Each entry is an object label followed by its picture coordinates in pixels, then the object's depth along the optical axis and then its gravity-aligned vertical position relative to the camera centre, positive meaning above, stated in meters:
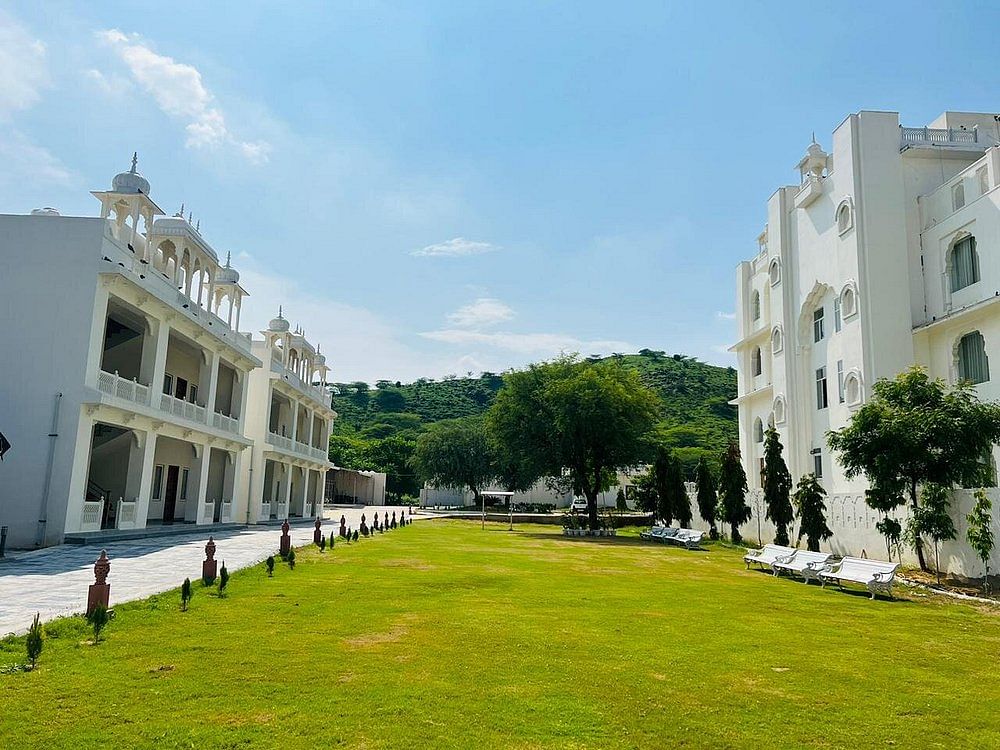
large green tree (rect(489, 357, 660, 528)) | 36.44 +3.99
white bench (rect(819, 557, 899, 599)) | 14.52 -1.41
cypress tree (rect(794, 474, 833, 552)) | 22.31 -0.25
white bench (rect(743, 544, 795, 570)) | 18.50 -1.37
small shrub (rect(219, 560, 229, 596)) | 11.68 -1.52
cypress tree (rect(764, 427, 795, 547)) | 26.25 +0.52
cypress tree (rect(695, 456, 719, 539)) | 36.34 +0.41
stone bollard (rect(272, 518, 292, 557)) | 16.76 -1.30
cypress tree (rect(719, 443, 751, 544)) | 31.38 +0.26
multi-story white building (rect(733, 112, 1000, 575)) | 22.97 +8.26
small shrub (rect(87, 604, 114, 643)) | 8.16 -1.56
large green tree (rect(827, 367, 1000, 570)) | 16.66 +1.64
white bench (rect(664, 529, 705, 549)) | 28.84 -1.49
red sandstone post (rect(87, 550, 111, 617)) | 8.90 -1.32
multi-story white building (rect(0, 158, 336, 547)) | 18.64 +3.18
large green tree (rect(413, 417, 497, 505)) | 72.06 +3.29
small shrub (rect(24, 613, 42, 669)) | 6.91 -1.57
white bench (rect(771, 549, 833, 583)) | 16.67 -1.42
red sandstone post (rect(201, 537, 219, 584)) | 12.28 -1.39
